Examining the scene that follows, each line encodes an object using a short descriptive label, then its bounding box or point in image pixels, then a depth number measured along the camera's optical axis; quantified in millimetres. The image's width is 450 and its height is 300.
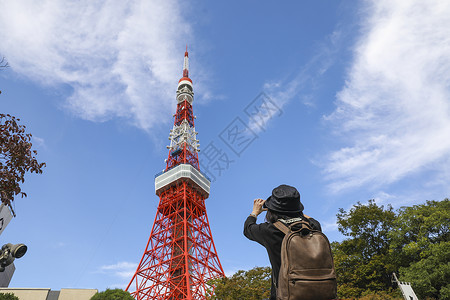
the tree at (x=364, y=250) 15625
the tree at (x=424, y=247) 13273
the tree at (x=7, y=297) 16506
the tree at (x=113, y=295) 17953
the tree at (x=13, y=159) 4395
